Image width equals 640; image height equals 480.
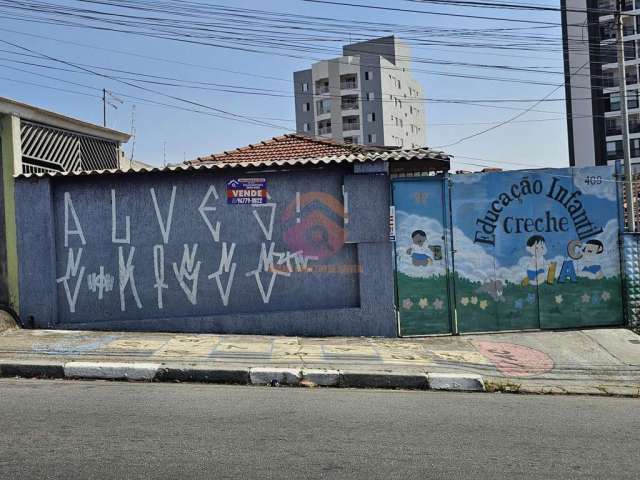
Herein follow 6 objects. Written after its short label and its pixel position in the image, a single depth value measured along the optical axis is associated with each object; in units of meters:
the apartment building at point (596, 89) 56.38
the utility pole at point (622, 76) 15.78
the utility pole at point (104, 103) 32.62
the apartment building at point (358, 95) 73.25
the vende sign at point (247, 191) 9.88
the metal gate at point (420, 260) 9.87
